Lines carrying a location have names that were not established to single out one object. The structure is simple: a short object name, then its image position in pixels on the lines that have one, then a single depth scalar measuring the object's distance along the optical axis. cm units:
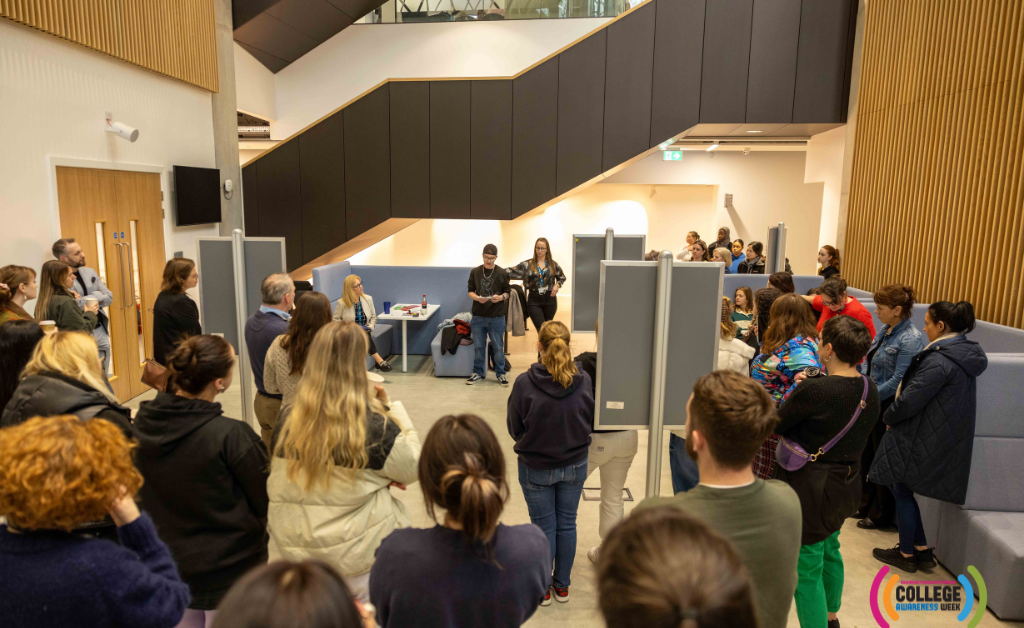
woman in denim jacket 376
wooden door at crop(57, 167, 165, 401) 570
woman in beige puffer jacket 184
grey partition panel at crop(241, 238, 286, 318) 409
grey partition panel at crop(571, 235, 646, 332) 438
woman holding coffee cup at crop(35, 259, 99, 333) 411
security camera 600
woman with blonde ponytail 285
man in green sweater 150
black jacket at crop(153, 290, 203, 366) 423
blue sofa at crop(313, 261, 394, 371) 732
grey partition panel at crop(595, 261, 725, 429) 301
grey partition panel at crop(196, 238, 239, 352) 416
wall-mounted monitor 723
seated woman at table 662
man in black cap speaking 695
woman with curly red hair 121
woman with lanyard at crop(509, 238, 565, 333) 689
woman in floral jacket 322
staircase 817
